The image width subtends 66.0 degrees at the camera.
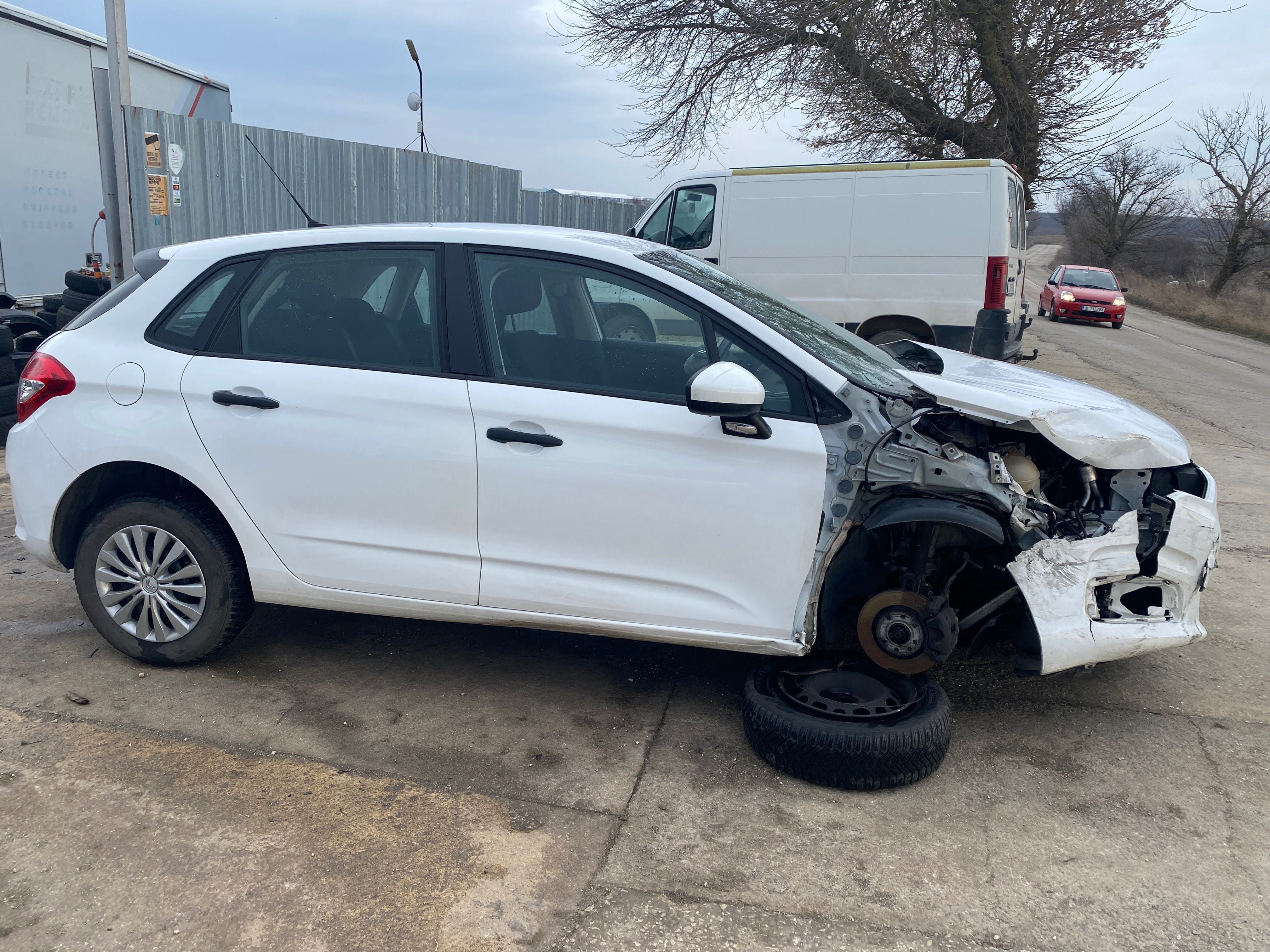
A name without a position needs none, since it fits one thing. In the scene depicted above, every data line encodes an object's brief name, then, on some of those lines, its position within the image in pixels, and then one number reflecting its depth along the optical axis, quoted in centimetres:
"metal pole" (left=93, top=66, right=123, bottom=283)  861
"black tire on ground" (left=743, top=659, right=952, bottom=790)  312
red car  2484
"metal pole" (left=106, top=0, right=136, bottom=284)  840
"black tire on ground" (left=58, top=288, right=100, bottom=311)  864
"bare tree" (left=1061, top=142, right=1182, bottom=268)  5150
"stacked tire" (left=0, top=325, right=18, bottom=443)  712
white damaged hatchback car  325
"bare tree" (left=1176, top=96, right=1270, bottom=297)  4016
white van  952
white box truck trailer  1020
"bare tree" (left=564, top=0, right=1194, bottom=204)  1681
